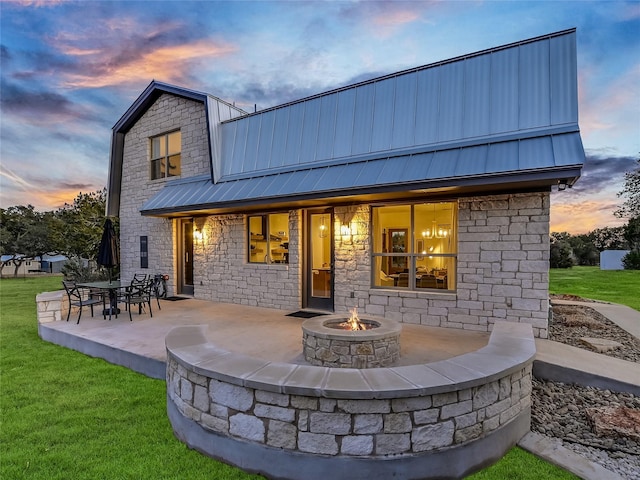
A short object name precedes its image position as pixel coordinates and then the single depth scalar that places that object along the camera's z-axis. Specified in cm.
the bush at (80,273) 1310
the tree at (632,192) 2123
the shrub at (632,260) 2062
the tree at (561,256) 2514
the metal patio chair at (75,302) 724
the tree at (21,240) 2406
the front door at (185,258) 1077
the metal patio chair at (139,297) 725
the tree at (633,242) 2073
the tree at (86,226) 1516
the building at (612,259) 2265
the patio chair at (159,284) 1009
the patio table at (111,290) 739
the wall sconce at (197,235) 1006
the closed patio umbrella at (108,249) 805
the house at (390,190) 550
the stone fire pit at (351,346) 412
